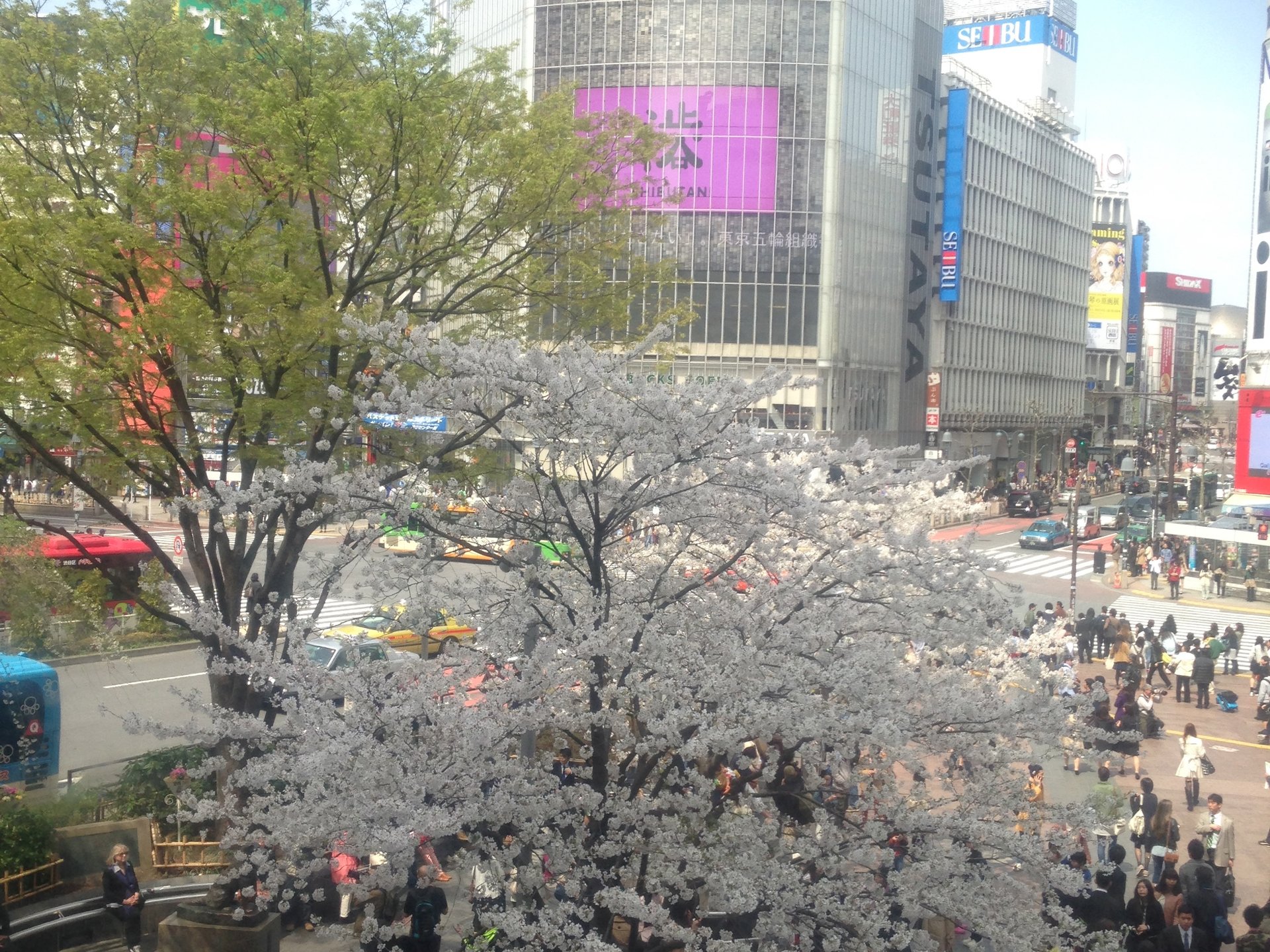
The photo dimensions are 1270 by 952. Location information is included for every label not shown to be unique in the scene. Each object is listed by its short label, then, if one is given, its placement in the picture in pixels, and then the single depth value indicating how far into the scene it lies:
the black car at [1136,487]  66.00
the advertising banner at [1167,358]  131.50
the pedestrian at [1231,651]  26.72
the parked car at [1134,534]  45.62
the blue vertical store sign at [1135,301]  115.50
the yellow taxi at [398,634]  21.23
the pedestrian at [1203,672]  23.08
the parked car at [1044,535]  48.84
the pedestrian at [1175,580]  36.50
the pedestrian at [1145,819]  13.82
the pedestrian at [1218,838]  12.90
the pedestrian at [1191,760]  16.39
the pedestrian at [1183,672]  23.84
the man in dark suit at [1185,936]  9.78
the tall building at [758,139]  52.91
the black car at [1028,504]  60.44
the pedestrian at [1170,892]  10.80
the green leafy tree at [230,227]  11.09
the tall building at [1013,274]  73.50
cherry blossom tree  7.64
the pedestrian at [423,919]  8.71
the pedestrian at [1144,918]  10.20
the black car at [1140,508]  55.34
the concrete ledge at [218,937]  10.55
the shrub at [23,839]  11.94
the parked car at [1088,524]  52.75
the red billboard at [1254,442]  48.28
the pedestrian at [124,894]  10.75
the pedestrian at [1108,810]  11.34
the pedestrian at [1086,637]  26.41
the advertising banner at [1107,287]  101.31
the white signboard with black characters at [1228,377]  70.25
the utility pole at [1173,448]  40.44
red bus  24.58
